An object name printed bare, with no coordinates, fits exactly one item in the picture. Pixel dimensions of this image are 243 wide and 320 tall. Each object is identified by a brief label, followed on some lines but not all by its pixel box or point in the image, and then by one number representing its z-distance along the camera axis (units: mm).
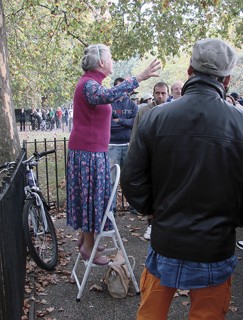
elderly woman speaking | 3297
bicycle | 4230
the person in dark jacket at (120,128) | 6176
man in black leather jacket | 1771
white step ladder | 3342
